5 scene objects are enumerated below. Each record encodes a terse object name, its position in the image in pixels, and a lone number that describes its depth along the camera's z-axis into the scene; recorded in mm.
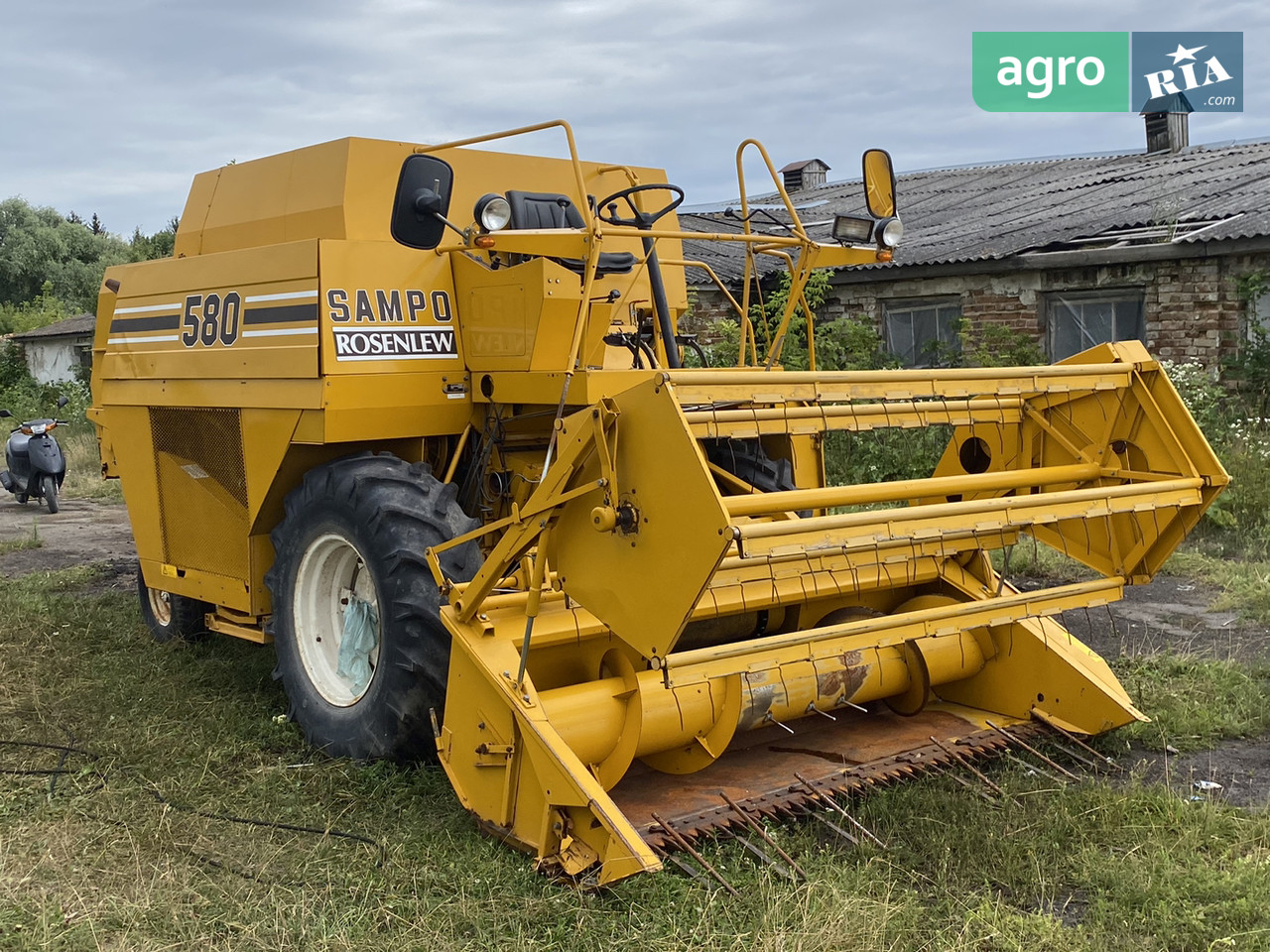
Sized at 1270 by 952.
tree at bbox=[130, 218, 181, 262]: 28592
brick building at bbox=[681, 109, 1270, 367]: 10039
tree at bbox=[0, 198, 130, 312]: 38312
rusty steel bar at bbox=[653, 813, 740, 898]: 3354
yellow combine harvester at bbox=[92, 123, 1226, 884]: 3416
